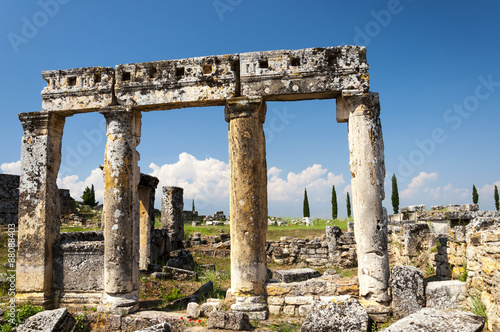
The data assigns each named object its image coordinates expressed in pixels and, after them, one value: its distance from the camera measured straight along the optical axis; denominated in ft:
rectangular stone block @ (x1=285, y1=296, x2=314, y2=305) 24.32
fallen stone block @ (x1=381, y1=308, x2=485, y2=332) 17.31
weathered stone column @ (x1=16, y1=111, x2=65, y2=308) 27.81
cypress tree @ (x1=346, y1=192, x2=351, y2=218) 149.34
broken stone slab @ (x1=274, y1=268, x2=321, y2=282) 38.78
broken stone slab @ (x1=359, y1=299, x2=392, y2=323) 22.53
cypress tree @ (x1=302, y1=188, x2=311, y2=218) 145.42
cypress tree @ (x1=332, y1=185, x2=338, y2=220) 147.59
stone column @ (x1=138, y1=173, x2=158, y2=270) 46.06
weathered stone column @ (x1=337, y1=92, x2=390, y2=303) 23.54
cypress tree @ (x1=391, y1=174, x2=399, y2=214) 136.05
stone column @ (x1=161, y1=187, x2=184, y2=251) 58.75
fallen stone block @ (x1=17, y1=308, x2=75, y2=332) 22.66
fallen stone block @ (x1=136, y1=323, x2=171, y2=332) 20.83
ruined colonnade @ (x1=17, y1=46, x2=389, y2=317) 24.35
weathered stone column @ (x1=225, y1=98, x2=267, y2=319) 24.36
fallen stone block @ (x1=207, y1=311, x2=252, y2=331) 22.07
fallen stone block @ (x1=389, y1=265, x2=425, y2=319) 22.07
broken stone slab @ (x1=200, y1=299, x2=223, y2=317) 24.72
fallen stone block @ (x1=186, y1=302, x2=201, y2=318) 24.64
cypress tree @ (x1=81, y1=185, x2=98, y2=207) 121.70
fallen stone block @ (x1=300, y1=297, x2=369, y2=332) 20.33
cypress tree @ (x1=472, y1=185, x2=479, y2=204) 145.59
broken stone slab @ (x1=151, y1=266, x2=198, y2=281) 40.21
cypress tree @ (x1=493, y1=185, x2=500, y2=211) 142.82
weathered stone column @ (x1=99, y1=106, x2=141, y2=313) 26.13
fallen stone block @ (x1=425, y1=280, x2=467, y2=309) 21.38
